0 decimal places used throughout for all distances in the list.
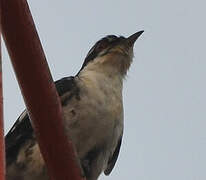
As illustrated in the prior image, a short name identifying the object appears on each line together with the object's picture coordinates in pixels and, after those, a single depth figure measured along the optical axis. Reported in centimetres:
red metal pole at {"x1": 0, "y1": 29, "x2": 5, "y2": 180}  384
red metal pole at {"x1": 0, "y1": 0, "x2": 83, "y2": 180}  523
